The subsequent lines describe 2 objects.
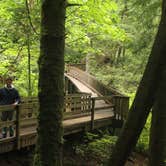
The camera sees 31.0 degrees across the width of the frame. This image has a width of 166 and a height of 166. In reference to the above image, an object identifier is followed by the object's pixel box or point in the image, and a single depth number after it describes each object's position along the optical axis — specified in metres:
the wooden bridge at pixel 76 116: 7.77
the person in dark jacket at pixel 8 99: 7.63
